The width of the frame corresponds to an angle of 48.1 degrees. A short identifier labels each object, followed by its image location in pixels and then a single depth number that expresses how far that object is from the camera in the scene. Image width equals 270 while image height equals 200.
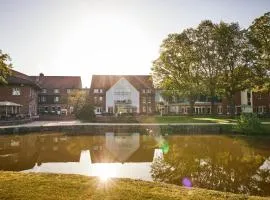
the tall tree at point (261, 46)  39.03
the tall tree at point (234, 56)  43.22
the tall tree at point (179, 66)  46.72
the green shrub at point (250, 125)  32.28
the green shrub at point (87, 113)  46.84
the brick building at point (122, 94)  66.62
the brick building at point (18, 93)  48.53
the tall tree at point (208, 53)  45.00
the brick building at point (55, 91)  72.50
